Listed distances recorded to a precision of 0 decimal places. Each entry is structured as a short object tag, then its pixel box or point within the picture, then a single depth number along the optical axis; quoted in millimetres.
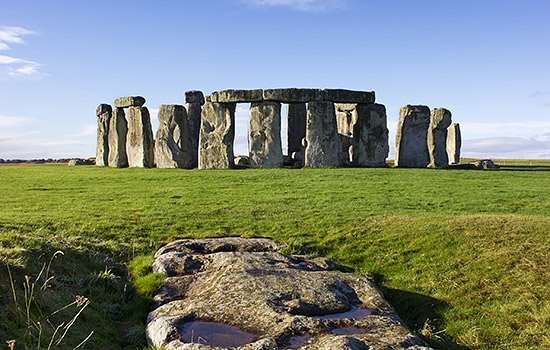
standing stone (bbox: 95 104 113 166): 42438
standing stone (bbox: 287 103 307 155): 41438
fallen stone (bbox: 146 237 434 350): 9211
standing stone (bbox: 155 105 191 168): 36812
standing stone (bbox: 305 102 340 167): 35156
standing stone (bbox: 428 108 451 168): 37250
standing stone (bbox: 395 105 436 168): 36906
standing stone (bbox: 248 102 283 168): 35125
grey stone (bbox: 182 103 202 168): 37594
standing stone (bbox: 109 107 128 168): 40094
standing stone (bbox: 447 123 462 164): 47438
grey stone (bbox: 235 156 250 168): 36031
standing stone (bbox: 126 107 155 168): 38188
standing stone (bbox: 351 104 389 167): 37219
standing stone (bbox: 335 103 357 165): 39000
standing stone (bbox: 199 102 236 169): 35062
